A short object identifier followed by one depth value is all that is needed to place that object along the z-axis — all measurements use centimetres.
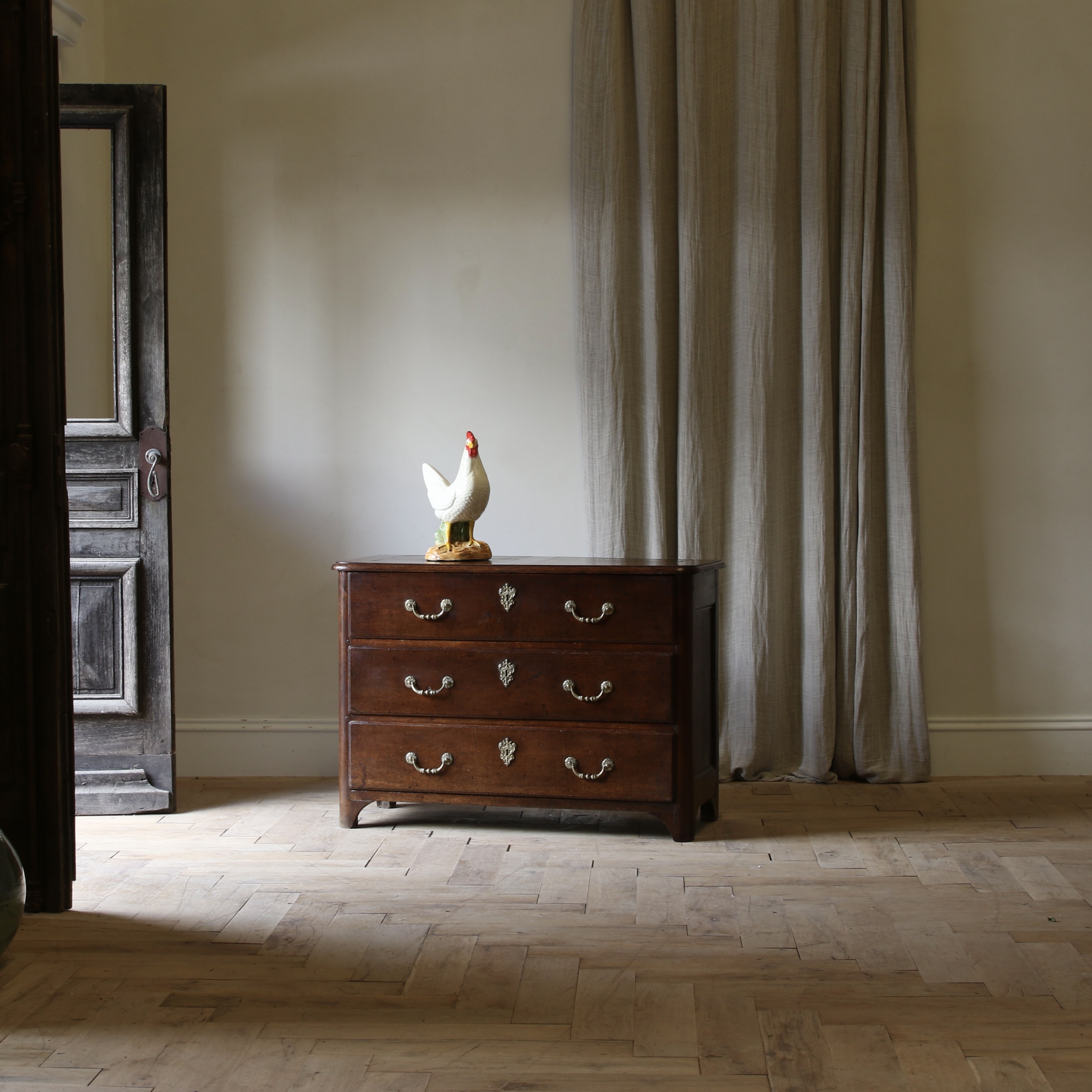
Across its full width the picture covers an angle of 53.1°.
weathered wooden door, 314
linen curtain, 332
